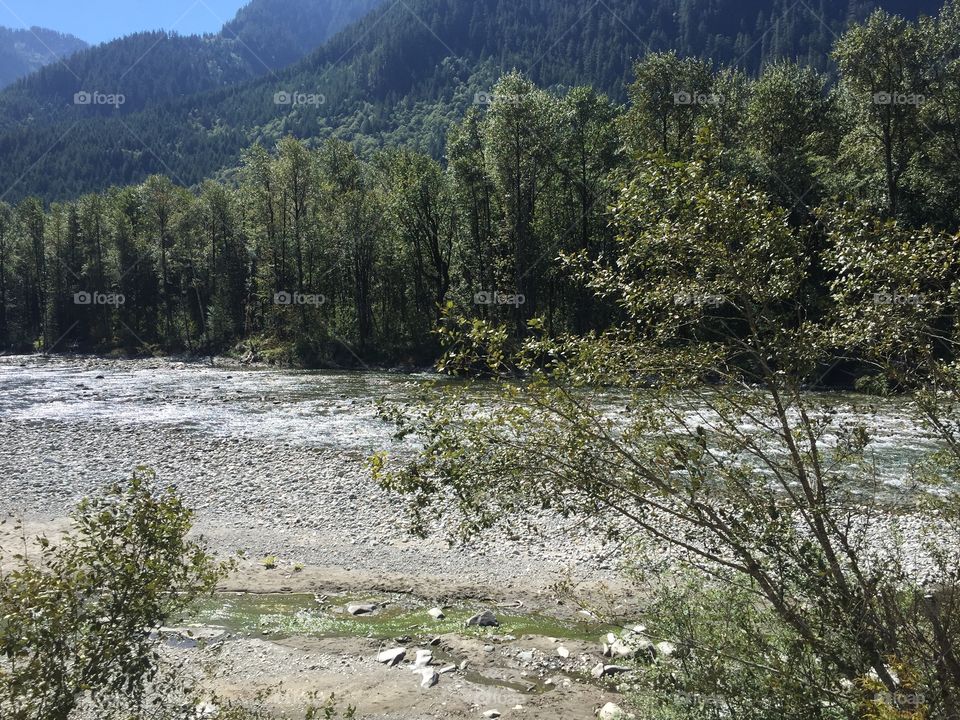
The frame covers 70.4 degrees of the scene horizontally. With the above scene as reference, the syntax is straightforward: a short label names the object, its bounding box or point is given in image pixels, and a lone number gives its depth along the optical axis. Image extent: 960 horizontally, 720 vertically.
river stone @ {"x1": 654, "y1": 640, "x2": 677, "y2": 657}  7.61
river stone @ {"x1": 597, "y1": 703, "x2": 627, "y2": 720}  8.10
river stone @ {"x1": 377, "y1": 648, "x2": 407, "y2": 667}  9.82
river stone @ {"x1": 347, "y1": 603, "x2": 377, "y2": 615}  11.60
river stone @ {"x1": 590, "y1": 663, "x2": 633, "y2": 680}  9.31
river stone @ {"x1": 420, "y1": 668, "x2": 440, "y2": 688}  9.25
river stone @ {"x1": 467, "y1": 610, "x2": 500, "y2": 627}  11.00
